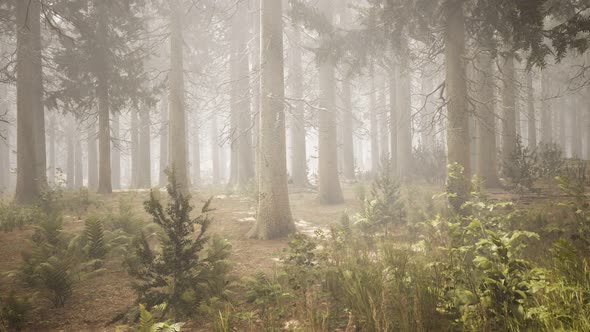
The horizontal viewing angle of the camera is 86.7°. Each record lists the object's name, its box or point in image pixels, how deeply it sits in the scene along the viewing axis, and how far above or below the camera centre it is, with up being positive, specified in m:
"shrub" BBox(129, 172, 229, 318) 4.08 -1.18
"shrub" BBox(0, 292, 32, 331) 3.72 -1.58
